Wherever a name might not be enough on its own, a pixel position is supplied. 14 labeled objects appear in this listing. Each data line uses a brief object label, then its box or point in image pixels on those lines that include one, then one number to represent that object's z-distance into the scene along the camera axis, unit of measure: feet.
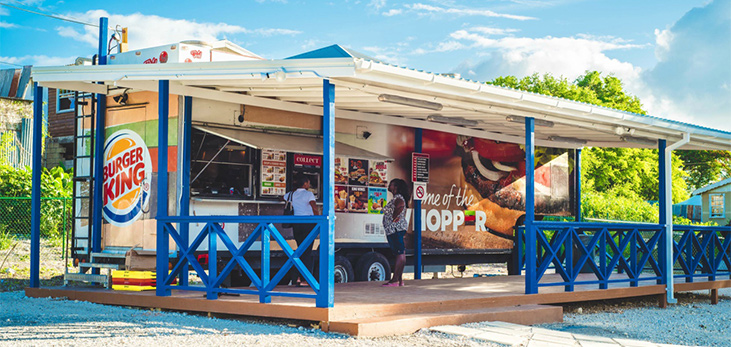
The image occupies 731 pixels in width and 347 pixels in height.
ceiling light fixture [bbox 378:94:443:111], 29.27
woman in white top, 32.22
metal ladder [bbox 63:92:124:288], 34.32
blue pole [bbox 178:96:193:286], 32.01
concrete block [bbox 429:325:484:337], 24.68
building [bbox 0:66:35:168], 79.00
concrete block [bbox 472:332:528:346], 23.61
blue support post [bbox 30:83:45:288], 33.63
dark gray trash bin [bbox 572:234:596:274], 44.75
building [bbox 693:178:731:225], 124.98
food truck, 33.14
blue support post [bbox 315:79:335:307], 25.16
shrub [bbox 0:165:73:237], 58.65
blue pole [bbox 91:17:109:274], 34.96
